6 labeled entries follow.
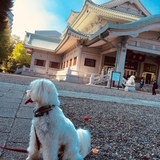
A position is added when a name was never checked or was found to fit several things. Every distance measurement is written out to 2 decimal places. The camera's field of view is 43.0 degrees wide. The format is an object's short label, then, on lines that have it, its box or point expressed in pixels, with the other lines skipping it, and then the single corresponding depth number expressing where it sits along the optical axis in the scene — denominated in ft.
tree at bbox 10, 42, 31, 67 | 113.28
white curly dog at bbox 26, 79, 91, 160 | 4.99
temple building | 50.65
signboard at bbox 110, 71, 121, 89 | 46.58
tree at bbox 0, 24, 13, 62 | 86.31
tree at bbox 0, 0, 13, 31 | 28.07
